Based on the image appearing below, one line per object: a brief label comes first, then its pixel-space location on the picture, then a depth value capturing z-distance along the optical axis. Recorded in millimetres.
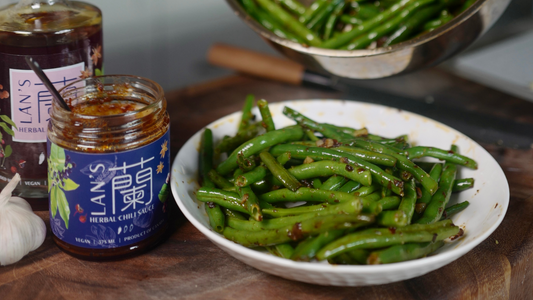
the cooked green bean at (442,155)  686
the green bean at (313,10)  804
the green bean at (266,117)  705
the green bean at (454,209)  656
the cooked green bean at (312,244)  580
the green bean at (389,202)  628
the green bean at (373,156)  647
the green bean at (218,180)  665
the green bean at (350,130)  708
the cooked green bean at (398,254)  582
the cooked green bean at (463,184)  677
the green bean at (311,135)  697
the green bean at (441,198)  631
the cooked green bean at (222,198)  635
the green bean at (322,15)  802
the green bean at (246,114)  736
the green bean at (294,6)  820
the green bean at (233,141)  706
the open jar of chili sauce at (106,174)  597
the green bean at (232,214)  641
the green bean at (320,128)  706
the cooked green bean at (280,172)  636
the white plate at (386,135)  574
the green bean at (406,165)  642
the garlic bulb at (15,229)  613
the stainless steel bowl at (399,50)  687
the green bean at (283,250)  600
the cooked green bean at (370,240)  582
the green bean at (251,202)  616
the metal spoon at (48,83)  582
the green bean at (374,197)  635
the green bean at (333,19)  801
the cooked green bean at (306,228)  589
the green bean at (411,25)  757
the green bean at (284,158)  655
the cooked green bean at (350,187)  644
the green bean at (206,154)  692
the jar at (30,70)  629
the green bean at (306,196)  621
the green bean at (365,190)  639
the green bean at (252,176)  632
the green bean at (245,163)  655
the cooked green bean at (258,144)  666
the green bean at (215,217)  628
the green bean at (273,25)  788
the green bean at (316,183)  648
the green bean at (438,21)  760
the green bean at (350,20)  797
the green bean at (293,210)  620
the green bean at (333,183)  642
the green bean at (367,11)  797
